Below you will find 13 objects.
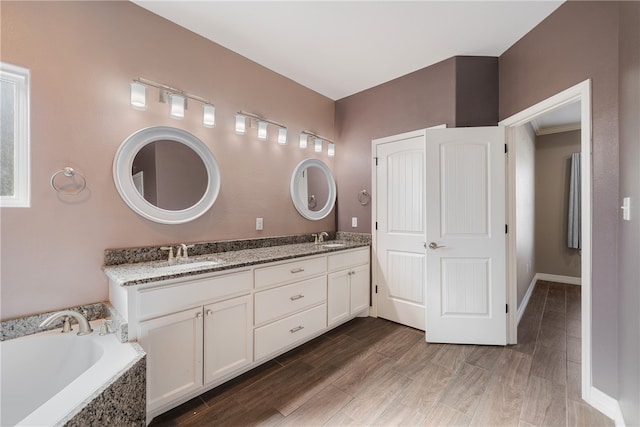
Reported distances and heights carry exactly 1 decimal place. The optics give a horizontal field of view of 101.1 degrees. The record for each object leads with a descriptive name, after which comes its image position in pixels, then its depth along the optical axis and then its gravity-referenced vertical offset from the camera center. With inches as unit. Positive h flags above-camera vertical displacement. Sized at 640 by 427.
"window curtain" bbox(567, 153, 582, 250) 162.7 +5.5
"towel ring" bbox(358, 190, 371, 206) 122.5 +7.8
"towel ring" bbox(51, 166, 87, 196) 60.9 +7.4
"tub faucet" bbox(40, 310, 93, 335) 55.2 -23.3
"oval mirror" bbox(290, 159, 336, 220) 115.6 +11.3
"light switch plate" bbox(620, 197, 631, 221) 53.9 +1.5
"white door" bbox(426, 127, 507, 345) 92.2 -7.9
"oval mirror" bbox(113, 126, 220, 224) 71.3 +11.3
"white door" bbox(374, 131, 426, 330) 106.3 -6.0
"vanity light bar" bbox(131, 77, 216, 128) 70.4 +32.9
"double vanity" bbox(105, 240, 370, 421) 57.4 -25.7
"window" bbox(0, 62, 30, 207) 58.2 +17.0
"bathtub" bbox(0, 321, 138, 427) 48.1 -30.0
